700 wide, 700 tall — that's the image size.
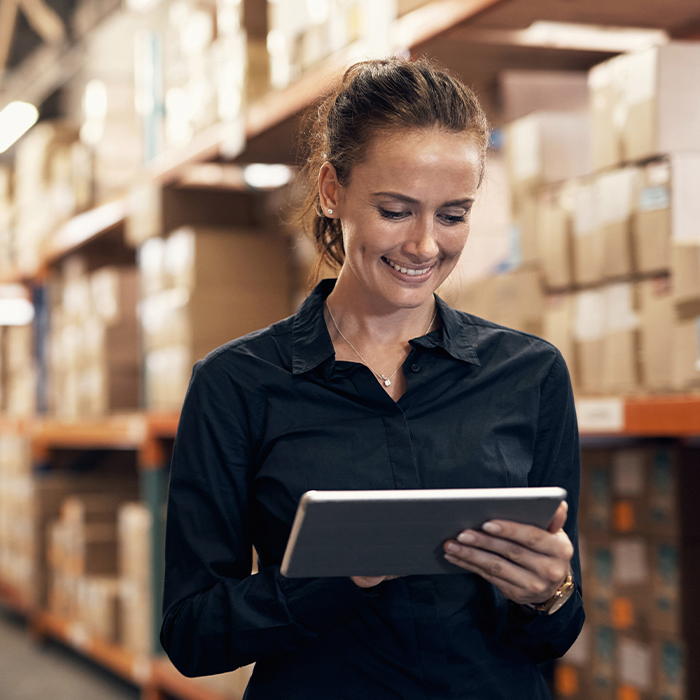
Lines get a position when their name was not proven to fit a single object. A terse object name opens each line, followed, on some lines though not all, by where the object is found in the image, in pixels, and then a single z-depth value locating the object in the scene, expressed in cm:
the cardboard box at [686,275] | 182
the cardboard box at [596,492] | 241
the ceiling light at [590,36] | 229
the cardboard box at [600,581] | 239
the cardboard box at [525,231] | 227
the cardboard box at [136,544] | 371
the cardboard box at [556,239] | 215
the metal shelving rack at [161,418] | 186
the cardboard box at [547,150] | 229
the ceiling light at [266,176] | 369
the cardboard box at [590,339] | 205
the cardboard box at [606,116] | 202
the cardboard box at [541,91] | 251
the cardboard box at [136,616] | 369
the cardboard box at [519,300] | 224
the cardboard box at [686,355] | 181
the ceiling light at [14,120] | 719
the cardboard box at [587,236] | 206
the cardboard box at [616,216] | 198
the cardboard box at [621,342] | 196
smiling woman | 115
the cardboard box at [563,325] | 212
